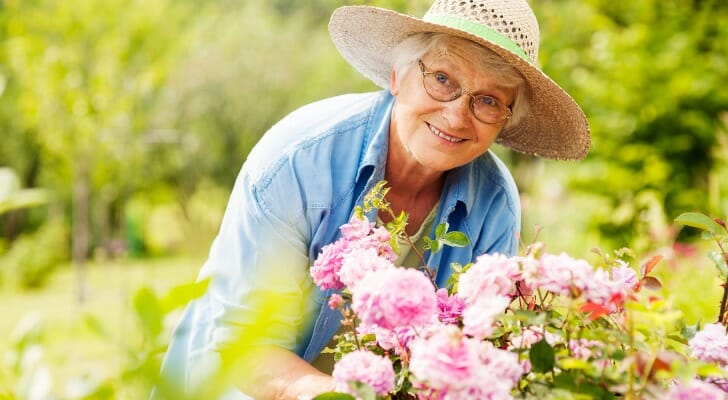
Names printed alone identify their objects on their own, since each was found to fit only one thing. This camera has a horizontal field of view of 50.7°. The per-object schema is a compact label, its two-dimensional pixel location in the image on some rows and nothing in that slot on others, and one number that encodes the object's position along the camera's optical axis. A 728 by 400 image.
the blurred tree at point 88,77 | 10.06
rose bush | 1.07
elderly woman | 1.85
